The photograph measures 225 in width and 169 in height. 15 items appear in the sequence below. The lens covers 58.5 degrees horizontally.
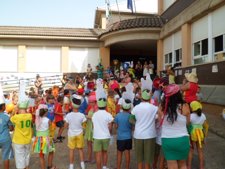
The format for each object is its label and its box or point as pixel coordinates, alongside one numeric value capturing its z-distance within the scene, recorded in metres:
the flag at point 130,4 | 15.16
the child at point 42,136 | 4.27
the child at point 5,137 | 4.26
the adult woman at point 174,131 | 3.07
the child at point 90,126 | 4.84
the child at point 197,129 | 4.16
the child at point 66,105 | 6.69
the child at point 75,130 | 4.42
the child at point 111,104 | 5.54
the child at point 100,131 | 4.25
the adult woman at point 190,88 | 4.98
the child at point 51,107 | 6.08
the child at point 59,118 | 6.36
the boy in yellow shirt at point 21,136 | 4.16
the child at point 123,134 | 4.22
